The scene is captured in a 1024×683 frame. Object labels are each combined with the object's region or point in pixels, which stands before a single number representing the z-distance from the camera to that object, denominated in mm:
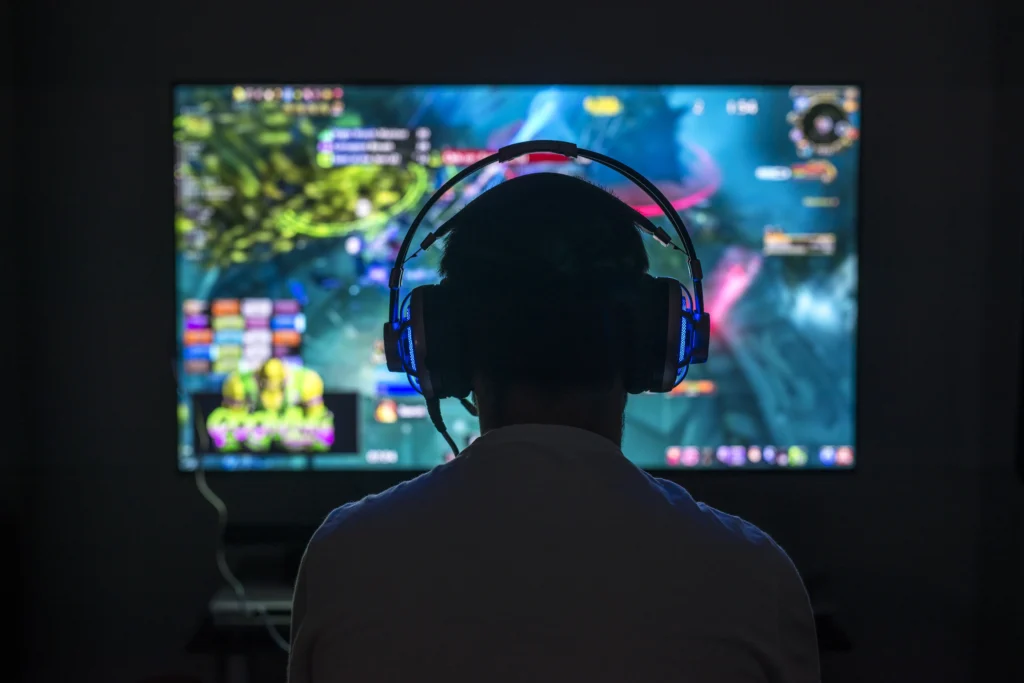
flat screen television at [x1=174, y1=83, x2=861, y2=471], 2346
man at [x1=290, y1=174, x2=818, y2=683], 740
